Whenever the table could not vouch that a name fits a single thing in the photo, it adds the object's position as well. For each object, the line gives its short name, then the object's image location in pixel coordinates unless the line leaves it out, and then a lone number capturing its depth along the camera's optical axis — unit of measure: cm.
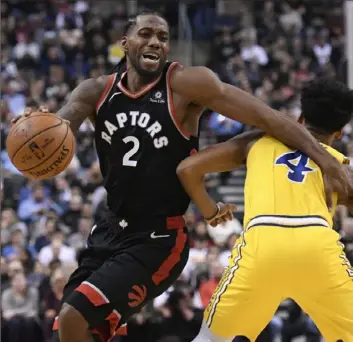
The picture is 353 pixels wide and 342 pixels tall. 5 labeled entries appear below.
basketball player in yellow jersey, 496
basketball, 535
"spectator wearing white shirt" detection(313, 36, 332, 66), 1880
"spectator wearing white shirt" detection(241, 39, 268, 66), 1838
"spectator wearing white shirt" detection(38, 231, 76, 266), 1160
